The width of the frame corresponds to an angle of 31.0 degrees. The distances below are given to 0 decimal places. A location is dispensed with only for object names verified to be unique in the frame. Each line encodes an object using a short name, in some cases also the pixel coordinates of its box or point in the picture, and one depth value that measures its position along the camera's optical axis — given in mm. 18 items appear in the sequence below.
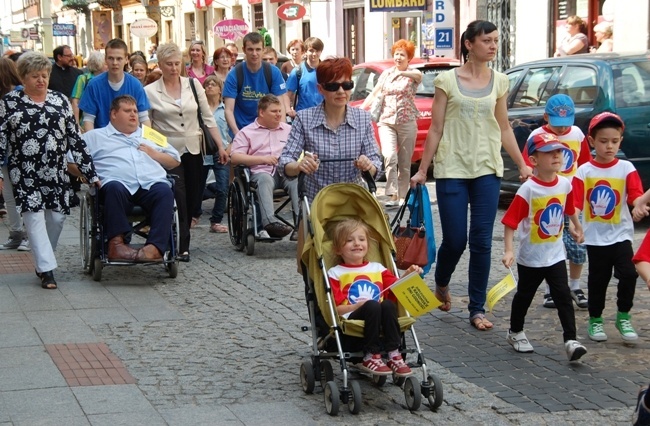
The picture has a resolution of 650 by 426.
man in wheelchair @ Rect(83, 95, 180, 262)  9344
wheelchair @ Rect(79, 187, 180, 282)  9398
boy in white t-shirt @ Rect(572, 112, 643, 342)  7199
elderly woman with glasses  10617
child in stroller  5949
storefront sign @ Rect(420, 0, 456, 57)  23000
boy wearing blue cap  7957
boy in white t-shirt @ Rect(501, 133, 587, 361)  6957
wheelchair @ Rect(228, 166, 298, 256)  10984
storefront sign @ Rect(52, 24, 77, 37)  53750
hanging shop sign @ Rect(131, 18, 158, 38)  41906
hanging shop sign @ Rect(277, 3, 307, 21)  34781
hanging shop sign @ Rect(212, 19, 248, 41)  33762
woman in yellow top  7586
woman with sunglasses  7000
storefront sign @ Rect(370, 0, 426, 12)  26238
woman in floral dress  9109
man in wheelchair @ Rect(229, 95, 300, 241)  11055
